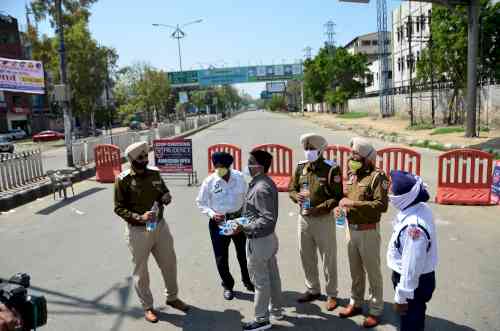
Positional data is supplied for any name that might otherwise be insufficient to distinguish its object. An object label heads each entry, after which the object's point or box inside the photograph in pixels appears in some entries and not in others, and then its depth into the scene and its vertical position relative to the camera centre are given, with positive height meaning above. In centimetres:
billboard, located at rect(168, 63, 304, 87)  8156 +668
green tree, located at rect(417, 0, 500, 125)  2258 +293
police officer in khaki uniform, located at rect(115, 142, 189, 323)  424 -97
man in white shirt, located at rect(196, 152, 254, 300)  467 -107
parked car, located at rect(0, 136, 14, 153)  2661 -169
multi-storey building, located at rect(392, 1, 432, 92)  4378 +720
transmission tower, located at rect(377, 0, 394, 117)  4166 +262
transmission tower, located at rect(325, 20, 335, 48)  10269 +1746
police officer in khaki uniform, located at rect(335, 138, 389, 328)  388 -104
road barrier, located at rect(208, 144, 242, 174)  1155 -120
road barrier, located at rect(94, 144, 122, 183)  1254 -144
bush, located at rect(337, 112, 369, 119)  4841 -143
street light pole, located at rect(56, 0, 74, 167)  1442 +62
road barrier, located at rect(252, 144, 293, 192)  1062 -176
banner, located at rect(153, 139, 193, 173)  1193 -125
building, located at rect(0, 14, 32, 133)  4675 +252
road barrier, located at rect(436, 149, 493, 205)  855 -183
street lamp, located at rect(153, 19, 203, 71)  4366 +812
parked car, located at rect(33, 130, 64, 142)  3797 -169
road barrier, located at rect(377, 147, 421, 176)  902 -125
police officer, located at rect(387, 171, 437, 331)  286 -104
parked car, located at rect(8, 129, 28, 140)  4312 -149
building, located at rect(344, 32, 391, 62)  9606 +1372
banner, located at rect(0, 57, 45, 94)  1089 +120
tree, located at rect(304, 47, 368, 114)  5434 +419
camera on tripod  271 -121
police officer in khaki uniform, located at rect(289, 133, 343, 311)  428 -105
